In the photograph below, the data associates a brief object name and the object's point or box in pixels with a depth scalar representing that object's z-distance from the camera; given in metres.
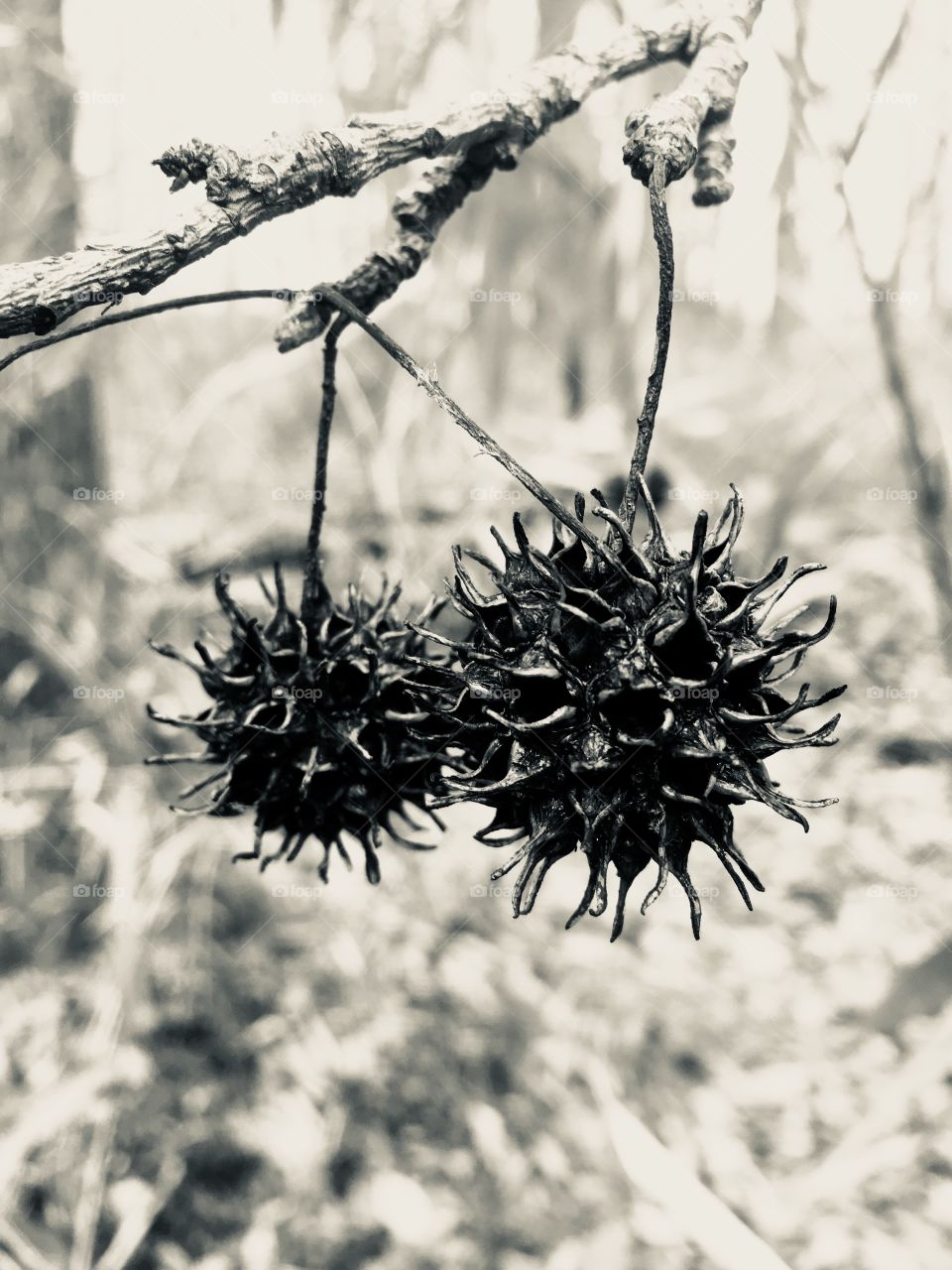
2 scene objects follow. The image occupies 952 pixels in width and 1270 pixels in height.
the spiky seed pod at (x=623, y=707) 0.11
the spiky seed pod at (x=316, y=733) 0.13
